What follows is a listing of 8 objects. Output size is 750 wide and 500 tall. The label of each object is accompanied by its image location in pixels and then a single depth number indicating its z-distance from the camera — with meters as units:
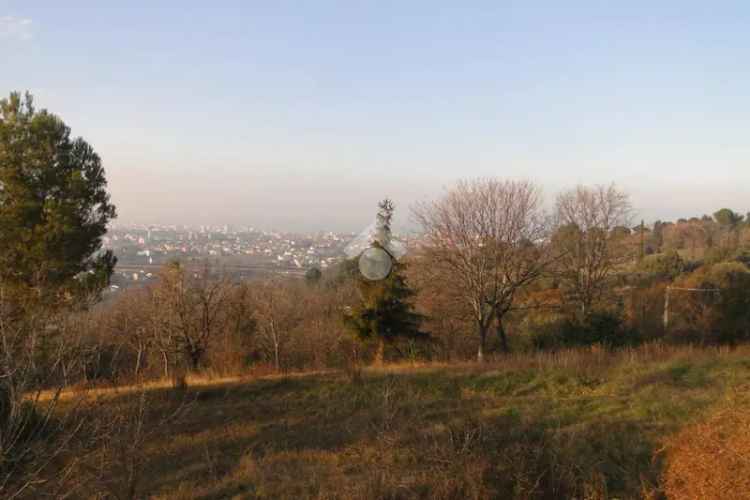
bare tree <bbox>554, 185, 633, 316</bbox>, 27.05
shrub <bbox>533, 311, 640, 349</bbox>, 19.58
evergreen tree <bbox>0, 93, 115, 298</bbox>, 13.68
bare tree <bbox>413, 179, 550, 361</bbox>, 19.17
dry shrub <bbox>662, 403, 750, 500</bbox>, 5.09
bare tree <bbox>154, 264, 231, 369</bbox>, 18.95
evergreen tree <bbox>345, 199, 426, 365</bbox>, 17.69
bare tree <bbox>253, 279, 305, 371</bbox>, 23.12
